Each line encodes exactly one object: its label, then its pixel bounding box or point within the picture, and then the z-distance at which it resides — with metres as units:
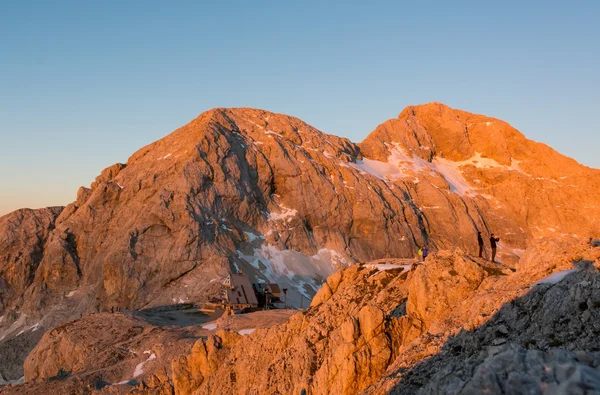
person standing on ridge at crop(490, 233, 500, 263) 28.64
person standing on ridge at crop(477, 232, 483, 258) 30.82
